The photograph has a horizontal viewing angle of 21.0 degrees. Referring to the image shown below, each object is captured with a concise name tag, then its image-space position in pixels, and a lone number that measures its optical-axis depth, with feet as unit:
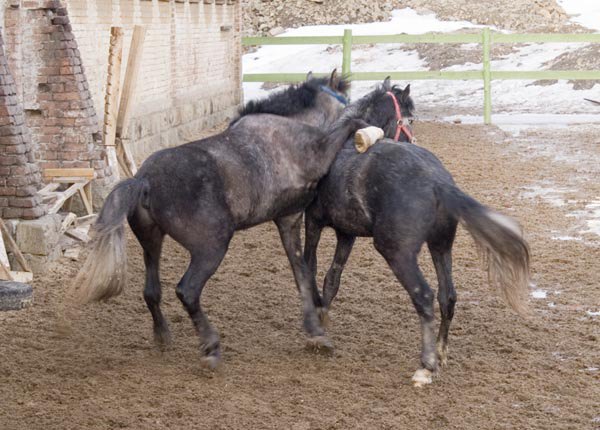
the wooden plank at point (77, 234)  47.90
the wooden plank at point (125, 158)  58.54
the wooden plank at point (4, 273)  39.07
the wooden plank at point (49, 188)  48.75
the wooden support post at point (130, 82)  57.04
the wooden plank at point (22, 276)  40.54
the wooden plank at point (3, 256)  39.99
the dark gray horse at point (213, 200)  30.24
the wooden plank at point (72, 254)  45.93
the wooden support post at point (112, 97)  55.50
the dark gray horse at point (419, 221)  30.37
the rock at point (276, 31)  186.70
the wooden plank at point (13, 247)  41.55
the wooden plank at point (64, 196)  46.83
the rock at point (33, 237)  43.10
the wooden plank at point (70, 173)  51.26
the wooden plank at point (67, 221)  47.17
